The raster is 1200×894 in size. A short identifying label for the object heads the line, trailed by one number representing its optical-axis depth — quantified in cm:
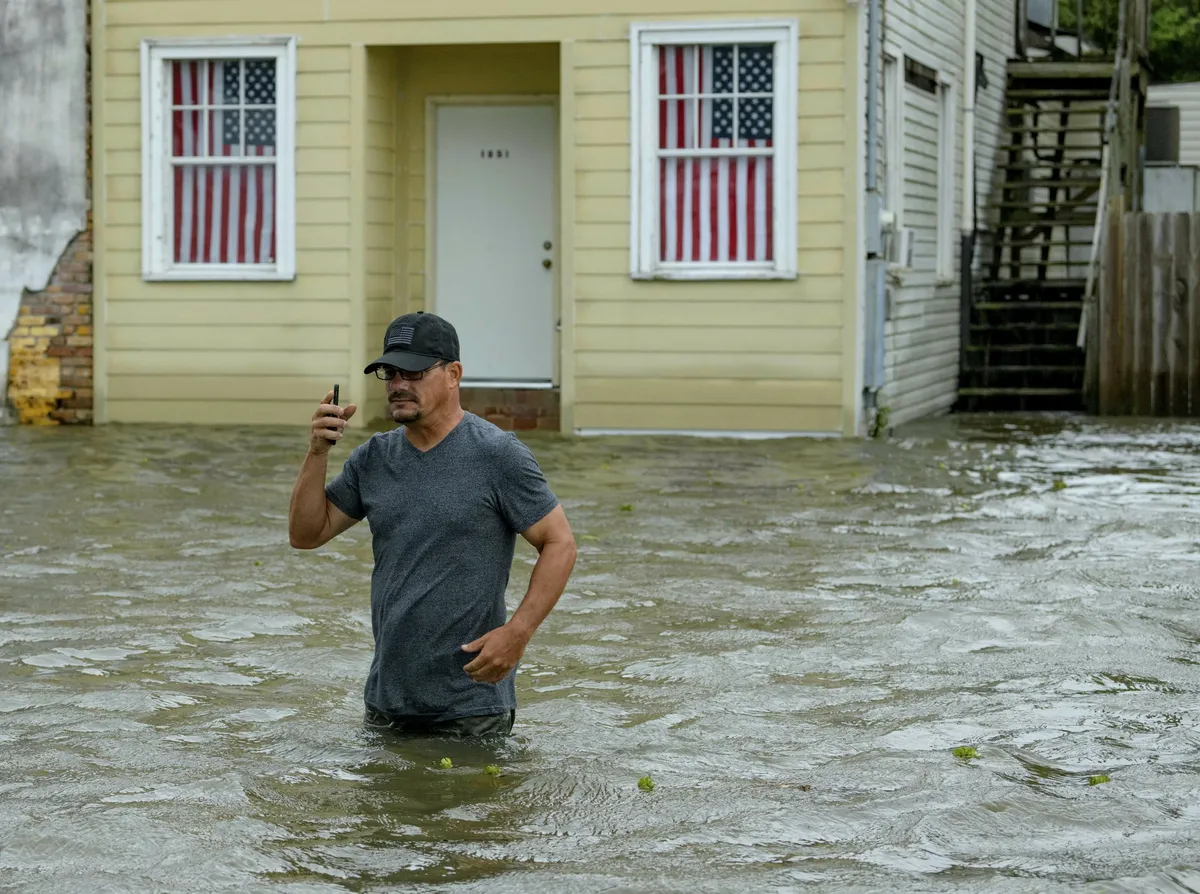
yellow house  1488
